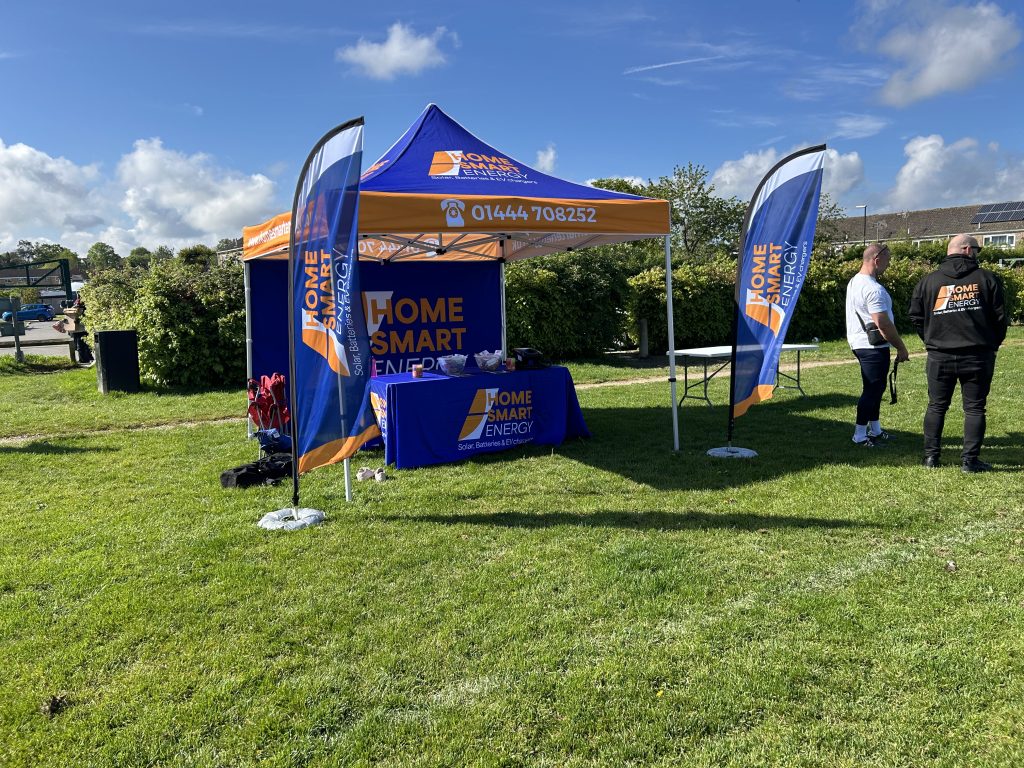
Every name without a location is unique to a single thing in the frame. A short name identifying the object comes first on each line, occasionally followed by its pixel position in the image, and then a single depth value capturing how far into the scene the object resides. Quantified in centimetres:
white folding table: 825
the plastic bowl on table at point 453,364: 662
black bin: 1029
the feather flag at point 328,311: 439
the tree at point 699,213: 3228
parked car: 4302
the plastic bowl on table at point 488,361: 679
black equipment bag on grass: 554
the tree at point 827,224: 3122
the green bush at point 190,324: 1062
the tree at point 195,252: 3169
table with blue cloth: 606
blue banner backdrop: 809
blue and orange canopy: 509
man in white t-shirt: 593
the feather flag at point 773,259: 577
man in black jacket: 520
